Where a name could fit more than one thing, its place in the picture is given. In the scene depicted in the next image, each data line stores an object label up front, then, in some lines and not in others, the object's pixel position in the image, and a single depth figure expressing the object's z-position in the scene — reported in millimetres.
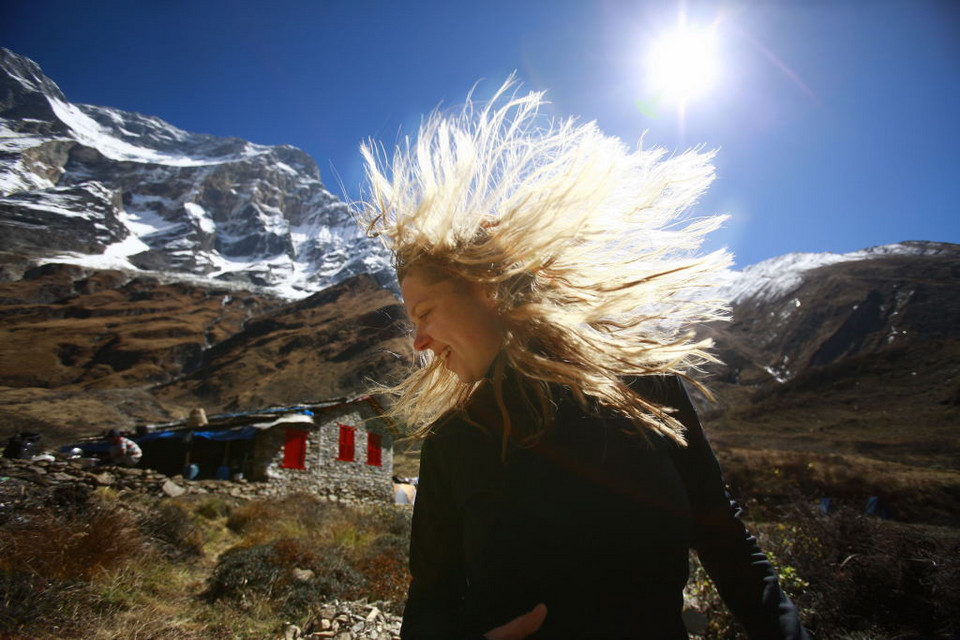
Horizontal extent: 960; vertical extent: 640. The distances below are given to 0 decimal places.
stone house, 15117
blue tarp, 14840
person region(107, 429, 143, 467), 12656
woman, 953
